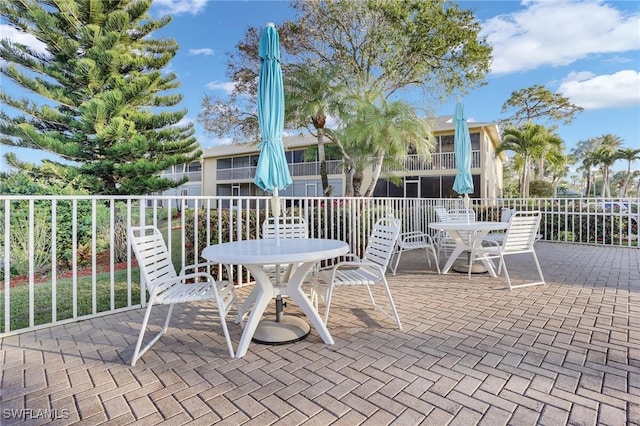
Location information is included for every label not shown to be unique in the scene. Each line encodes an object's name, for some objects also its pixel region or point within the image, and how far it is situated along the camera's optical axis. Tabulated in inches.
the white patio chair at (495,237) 214.0
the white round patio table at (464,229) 192.7
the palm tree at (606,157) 1053.8
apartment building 652.7
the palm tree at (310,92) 378.6
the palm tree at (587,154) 1223.5
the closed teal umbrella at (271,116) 129.7
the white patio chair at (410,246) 213.2
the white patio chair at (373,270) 113.3
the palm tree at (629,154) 956.6
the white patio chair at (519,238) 171.8
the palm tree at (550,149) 626.8
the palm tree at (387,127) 367.9
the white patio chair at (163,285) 94.3
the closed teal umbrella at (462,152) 250.7
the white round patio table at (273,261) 93.2
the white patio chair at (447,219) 248.3
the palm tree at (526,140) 625.6
